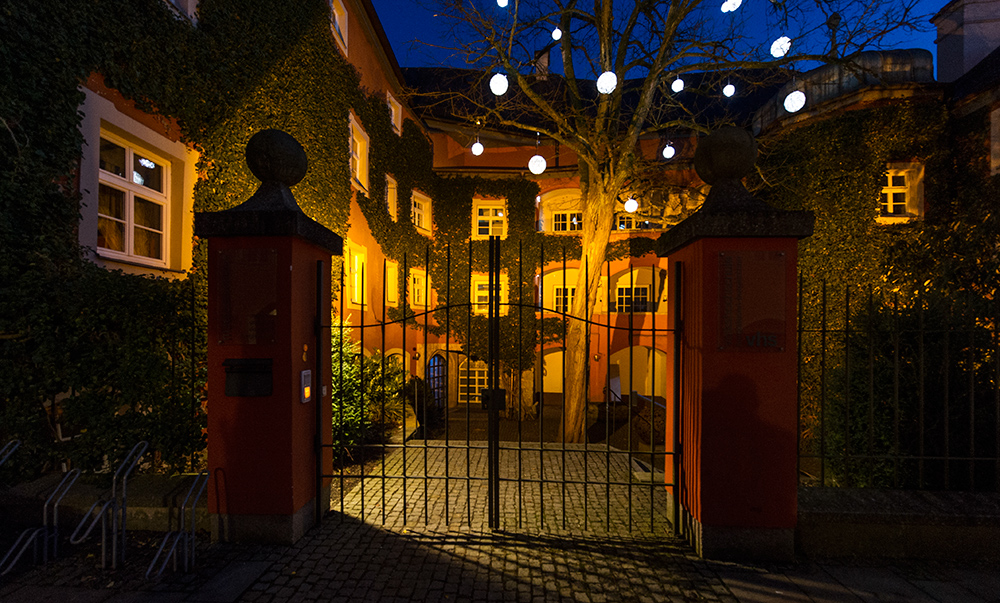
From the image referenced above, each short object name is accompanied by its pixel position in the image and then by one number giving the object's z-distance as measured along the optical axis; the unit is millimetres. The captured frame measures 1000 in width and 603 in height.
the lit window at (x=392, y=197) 14148
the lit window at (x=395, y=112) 13968
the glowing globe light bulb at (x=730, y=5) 6241
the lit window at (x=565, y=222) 17484
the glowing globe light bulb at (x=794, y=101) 7076
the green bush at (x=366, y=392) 6801
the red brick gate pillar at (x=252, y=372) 3670
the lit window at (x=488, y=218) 17406
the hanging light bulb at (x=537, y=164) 8881
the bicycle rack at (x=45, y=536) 3217
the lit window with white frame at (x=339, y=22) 9883
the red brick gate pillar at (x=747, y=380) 3508
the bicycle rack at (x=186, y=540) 3189
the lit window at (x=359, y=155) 11367
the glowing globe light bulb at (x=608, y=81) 6633
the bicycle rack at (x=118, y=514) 3106
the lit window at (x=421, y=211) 16406
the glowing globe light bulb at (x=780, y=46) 5977
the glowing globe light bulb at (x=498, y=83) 6926
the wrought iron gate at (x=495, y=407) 4312
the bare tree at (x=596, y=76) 9125
